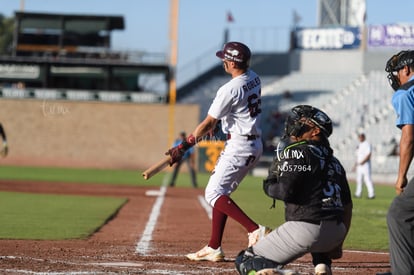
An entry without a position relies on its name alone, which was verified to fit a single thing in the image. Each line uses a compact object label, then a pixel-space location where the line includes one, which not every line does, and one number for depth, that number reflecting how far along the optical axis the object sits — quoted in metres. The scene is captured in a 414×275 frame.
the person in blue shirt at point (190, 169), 59.72
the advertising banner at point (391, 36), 103.75
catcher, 13.97
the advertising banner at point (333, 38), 105.87
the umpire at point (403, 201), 14.36
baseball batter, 18.77
